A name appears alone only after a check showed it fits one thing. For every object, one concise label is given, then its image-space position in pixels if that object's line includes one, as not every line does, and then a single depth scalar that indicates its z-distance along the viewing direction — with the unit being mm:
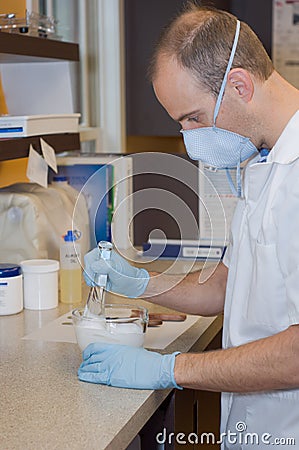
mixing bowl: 2586
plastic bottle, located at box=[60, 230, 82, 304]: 3065
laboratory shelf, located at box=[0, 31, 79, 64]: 2920
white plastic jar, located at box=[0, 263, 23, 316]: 2916
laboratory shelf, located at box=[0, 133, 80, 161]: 2928
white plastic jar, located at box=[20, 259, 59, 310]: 2981
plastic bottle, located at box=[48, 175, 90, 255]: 3296
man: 2412
